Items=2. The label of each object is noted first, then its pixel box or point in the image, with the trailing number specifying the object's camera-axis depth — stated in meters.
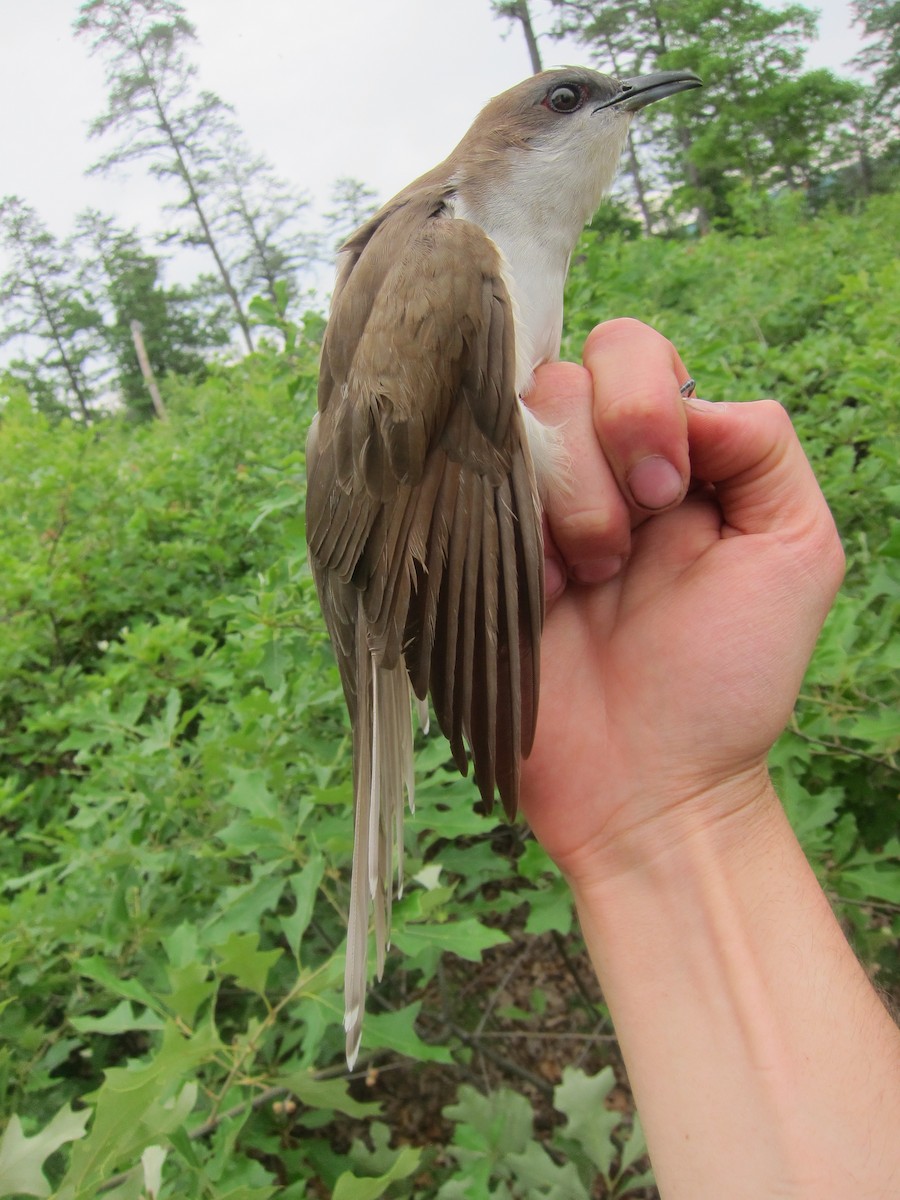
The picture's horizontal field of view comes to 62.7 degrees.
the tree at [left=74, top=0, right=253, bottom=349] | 27.27
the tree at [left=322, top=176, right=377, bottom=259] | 29.58
